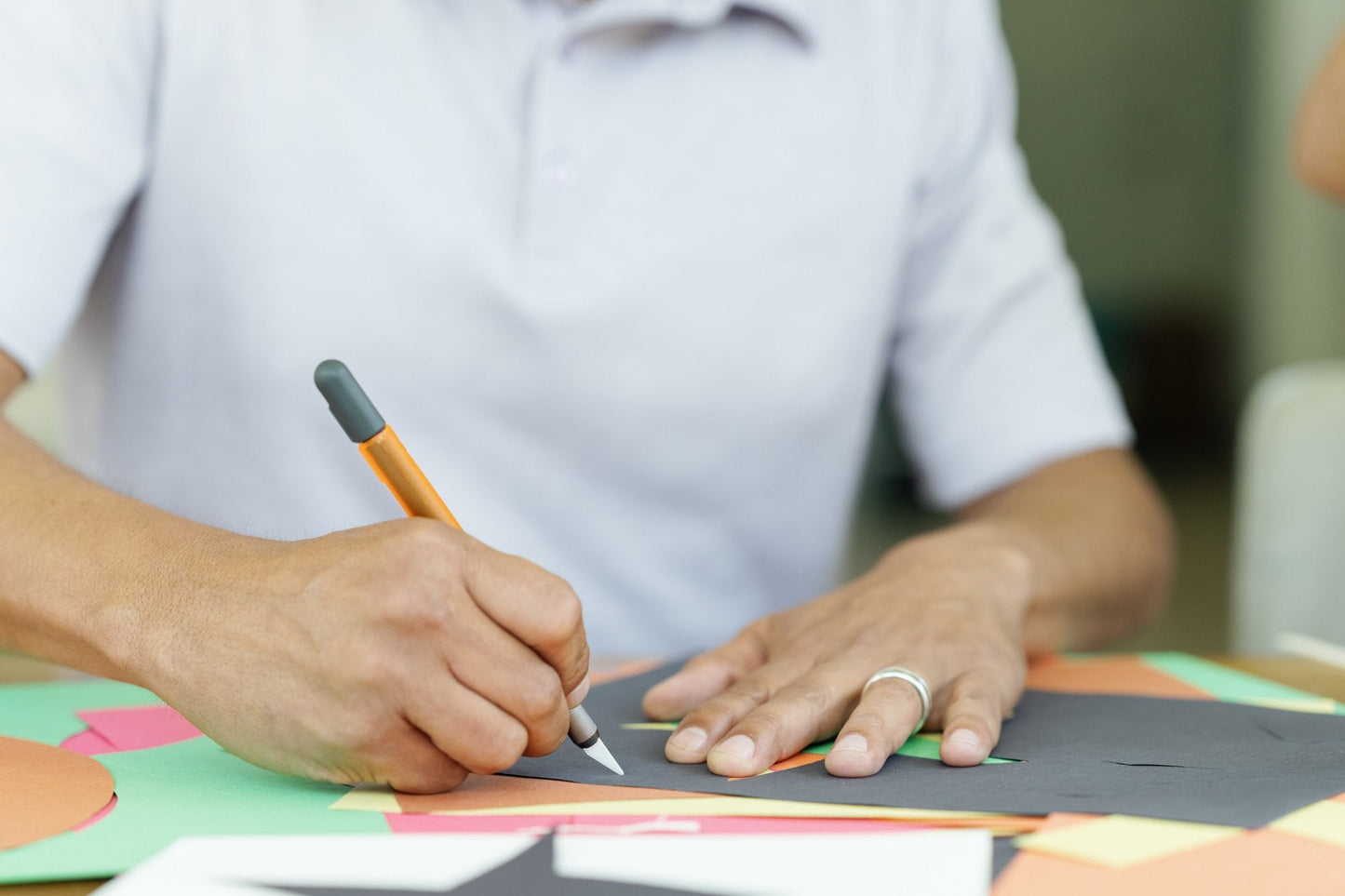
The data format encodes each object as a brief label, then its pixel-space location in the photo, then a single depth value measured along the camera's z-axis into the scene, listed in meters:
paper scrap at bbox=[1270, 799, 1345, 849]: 0.89
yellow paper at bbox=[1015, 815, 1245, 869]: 0.87
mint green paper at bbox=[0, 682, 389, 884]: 0.88
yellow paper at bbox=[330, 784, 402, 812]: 0.92
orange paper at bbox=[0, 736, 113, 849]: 0.90
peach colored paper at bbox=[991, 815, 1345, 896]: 0.86
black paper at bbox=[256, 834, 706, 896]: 0.85
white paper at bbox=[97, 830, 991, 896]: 0.86
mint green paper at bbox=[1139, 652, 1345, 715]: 1.09
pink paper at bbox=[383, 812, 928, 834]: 0.90
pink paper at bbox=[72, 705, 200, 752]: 0.98
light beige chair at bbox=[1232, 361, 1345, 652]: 1.30
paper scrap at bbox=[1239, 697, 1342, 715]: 1.04
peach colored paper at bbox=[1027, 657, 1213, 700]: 1.09
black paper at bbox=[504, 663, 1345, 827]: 0.91
